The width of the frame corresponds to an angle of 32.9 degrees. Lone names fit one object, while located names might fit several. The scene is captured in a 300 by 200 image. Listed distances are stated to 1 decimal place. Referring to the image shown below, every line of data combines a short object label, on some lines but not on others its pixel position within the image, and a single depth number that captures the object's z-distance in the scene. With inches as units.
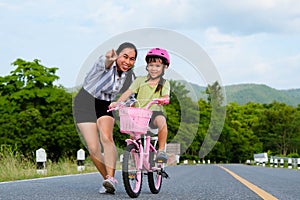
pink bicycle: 227.9
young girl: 246.8
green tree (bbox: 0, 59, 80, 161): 1865.2
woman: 252.1
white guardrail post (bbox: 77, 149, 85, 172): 595.0
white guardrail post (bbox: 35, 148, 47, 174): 484.7
